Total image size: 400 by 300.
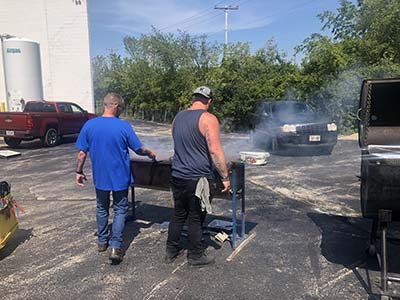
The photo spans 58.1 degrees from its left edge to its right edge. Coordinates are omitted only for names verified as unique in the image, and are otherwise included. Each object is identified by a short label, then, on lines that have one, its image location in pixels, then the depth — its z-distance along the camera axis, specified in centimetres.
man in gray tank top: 349
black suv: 977
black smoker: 289
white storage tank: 1697
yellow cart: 378
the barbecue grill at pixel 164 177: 398
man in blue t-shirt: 375
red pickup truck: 1226
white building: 1933
